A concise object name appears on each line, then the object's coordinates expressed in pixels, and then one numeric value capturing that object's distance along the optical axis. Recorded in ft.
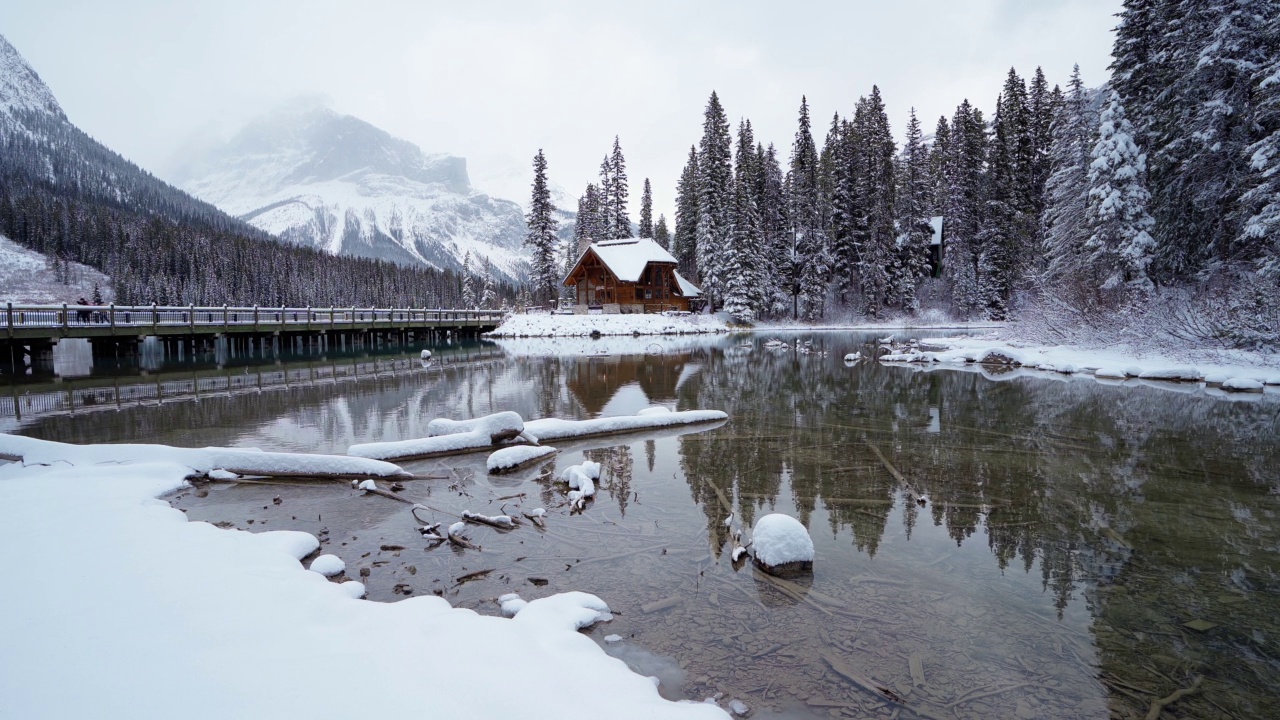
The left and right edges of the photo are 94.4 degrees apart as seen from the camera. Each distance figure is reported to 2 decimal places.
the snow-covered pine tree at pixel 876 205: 188.85
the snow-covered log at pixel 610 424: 40.11
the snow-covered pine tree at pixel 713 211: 186.91
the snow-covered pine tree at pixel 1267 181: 63.77
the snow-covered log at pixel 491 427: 37.06
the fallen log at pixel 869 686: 13.17
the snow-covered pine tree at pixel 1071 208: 98.00
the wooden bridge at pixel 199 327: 95.09
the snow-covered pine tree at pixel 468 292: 325.83
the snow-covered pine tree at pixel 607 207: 223.51
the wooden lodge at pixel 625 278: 188.44
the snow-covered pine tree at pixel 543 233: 191.72
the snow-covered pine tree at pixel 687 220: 224.94
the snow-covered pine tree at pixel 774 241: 195.31
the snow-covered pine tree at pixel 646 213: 246.78
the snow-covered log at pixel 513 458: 32.78
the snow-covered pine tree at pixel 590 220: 233.55
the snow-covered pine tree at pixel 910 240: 198.49
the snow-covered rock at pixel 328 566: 19.27
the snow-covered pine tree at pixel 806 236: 189.57
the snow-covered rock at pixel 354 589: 17.22
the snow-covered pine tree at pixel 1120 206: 85.76
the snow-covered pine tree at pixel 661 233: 270.26
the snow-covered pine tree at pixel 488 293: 285.64
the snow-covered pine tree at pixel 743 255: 181.06
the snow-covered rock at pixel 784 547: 20.06
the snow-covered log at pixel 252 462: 30.59
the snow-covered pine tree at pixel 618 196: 216.33
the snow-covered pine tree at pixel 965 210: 188.44
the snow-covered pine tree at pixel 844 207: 196.03
